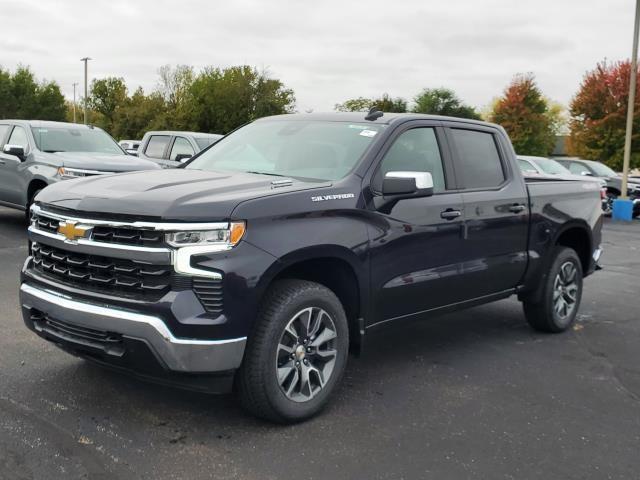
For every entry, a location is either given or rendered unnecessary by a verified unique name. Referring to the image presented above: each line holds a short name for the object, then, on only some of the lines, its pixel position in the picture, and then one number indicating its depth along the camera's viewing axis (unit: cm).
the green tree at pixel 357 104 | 4970
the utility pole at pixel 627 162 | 1898
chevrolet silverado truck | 342
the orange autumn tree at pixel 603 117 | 3092
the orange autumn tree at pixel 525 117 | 4147
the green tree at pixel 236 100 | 4644
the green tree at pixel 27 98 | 5782
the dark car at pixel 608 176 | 2054
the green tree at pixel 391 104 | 4605
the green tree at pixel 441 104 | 4619
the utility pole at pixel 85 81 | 5491
